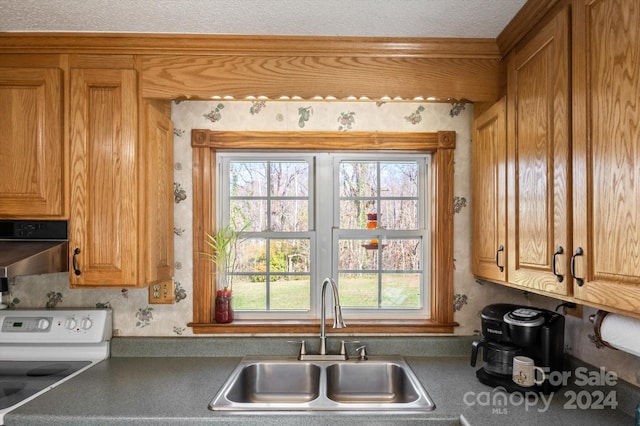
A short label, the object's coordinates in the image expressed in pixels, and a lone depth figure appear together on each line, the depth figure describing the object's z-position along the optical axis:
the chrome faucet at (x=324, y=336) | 2.11
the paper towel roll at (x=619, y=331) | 1.29
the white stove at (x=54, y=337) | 2.18
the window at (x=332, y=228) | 2.42
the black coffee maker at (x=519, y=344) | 1.74
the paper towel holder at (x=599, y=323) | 1.46
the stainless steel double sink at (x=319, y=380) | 2.12
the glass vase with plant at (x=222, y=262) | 2.31
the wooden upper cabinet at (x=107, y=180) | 1.93
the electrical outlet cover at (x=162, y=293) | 2.30
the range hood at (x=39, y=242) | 1.83
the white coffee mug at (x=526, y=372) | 1.71
